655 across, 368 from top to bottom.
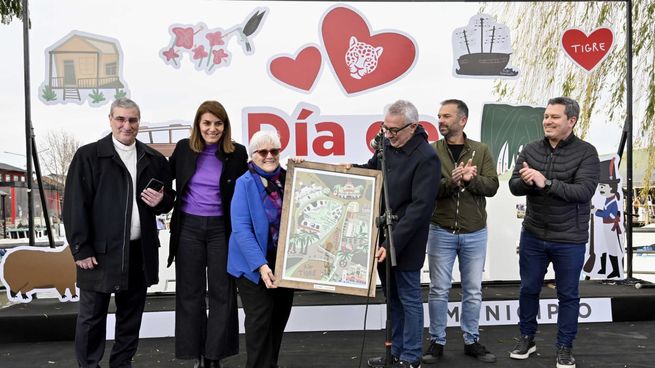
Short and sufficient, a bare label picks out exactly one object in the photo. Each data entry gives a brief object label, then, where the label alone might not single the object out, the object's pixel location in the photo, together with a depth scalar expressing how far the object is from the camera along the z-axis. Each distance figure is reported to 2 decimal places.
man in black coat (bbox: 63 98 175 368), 2.88
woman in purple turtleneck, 3.08
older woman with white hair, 2.70
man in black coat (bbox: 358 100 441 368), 2.89
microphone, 2.78
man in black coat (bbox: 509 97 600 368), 3.15
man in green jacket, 3.37
